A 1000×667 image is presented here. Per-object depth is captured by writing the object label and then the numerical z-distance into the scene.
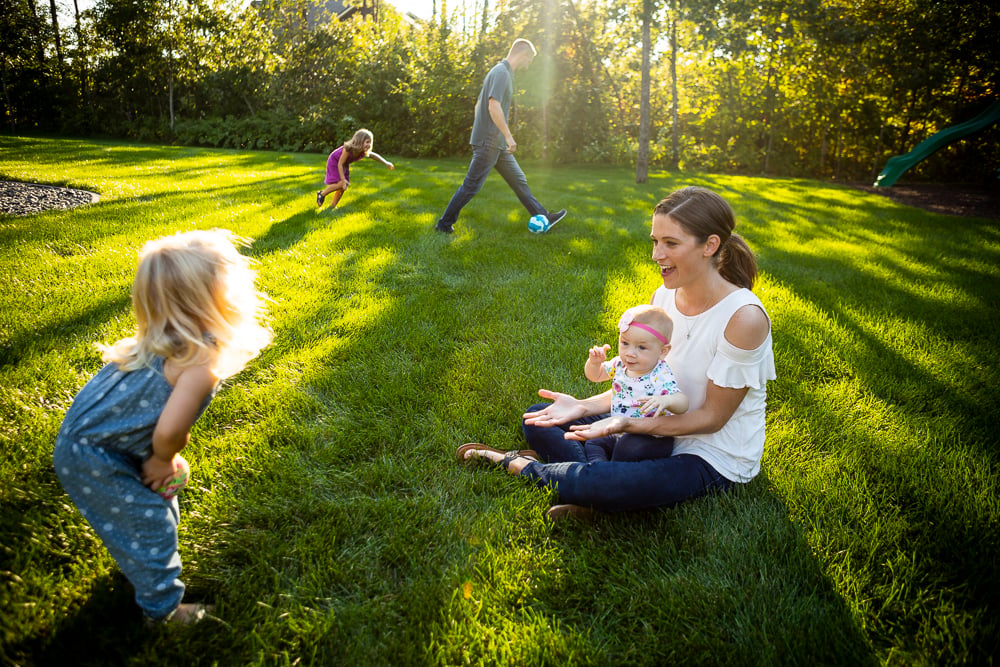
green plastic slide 10.50
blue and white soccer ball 6.50
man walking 5.97
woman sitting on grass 1.98
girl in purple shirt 7.48
